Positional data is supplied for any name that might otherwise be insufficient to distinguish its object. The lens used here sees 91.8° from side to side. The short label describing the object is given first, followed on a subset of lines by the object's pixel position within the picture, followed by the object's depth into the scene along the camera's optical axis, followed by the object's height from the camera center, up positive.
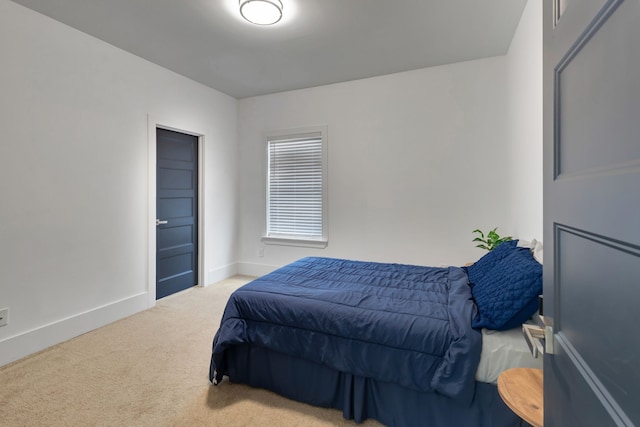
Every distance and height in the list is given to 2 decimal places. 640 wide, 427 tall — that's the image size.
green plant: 2.86 -0.21
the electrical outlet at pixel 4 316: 2.37 -0.77
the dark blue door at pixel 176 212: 3.73 +0.06
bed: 1.52 -0.69
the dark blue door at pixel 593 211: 0.49 +0.01
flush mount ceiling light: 2.34 +1.62
